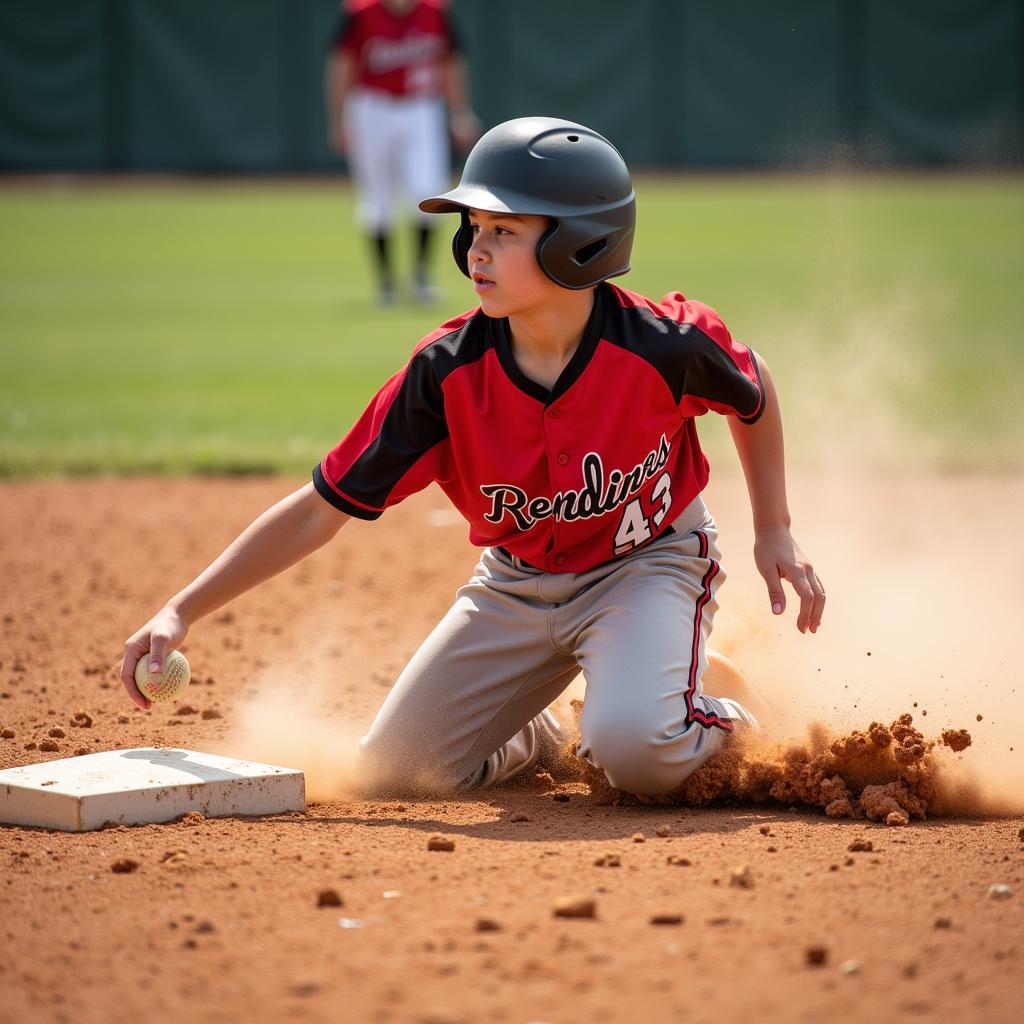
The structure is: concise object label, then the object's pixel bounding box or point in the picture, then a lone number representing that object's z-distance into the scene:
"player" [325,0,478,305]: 21.97
